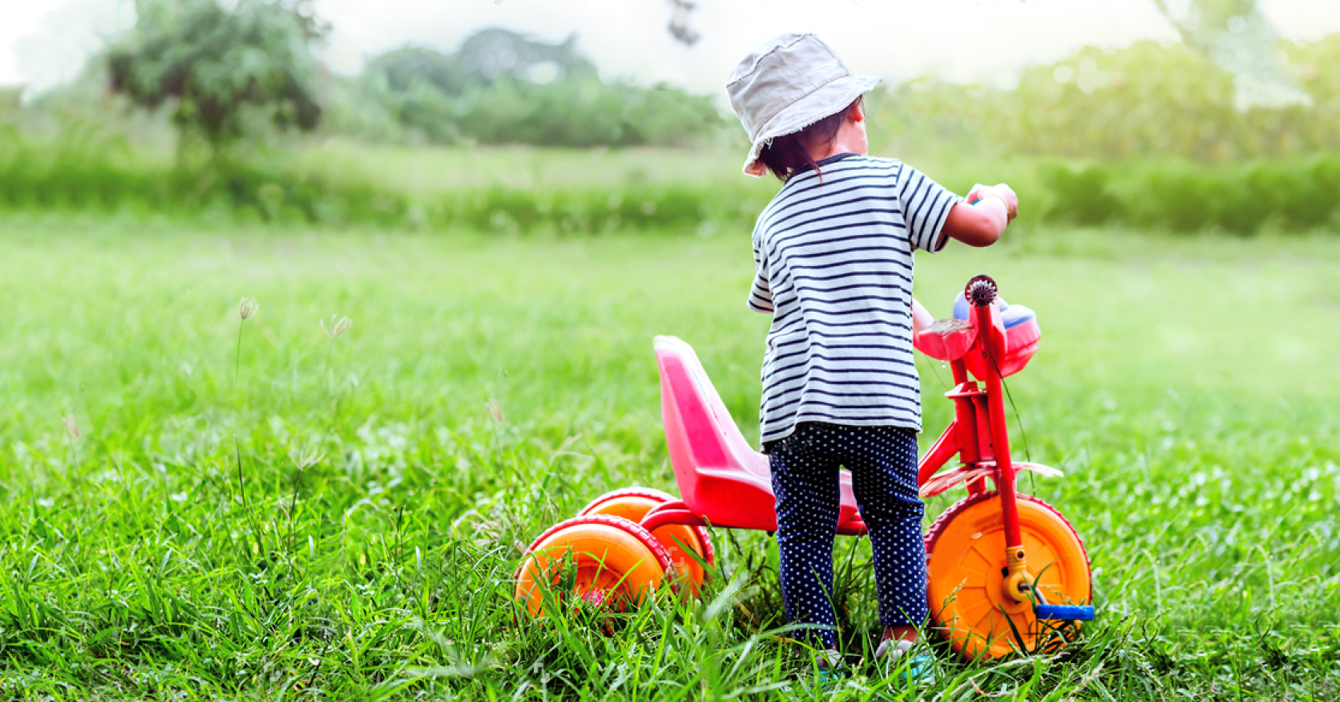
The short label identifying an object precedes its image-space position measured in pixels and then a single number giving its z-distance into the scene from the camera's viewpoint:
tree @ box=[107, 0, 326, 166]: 8.67
